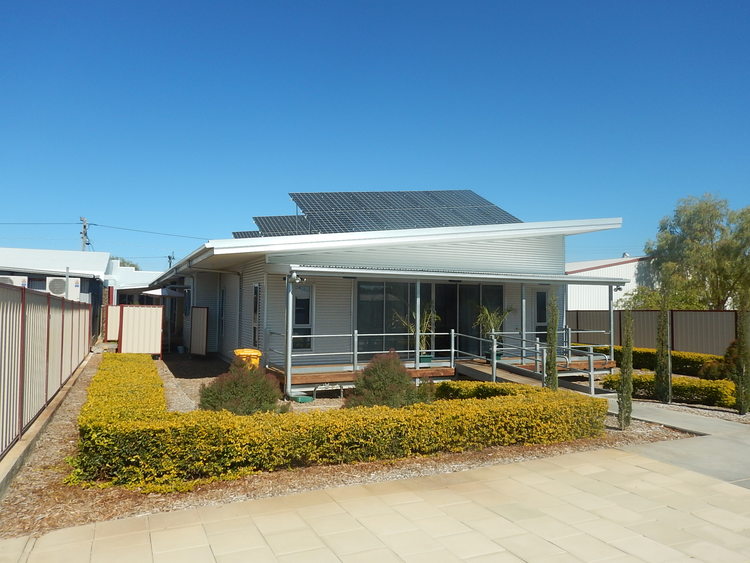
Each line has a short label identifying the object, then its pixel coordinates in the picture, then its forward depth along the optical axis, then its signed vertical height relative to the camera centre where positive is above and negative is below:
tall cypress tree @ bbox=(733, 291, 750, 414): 10.80 -1.25
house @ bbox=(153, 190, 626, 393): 13.33 +0.65
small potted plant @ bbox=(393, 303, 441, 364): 14.81 -0.51
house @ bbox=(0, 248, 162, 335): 23.39 +1.33
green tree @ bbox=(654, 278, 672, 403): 11.53 -1.20
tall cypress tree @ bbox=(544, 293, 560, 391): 10.26 -0.76
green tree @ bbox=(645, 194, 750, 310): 32.75 +3.29
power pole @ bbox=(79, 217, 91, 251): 50.78 +6.24
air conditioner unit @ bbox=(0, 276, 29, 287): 20.27 +0.76
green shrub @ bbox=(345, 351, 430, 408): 8.80 -1.39
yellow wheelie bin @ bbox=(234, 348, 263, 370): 12.96 -1.19
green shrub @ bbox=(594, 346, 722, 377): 16.36 -1.65
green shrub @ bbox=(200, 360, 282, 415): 8.00 -1.31
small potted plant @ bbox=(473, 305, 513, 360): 15.40 -0.41
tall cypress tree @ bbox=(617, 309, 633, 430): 8.98 -1.23
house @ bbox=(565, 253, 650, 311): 31.73 +1.93
